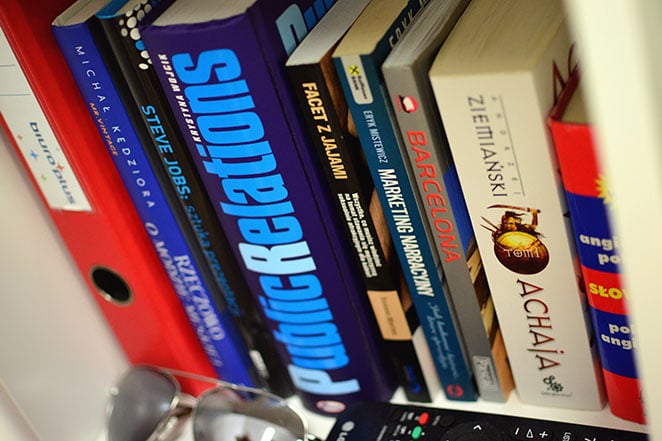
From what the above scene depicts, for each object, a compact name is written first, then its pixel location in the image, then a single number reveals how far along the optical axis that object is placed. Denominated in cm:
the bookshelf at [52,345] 57
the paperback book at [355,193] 51
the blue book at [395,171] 49
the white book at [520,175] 45
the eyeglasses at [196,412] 63
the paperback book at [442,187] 49
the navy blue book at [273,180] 50
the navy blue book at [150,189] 55
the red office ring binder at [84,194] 56
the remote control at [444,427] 54
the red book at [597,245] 44
